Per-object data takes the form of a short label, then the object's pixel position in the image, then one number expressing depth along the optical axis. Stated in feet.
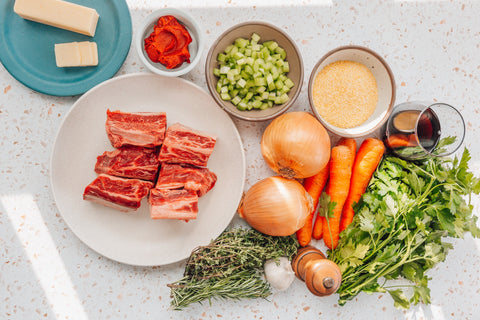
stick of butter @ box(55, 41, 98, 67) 2.48
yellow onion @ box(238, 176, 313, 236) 2.43
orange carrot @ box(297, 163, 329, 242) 2.61
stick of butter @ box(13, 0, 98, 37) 2.43
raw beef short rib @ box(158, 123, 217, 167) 2.48
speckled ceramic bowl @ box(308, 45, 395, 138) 2.46
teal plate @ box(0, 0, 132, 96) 2.51
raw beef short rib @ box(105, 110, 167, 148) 2.46
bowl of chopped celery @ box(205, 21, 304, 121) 2.45
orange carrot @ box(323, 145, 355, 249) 2.54
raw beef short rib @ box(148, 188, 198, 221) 2.44
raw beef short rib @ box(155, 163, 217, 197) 2.47
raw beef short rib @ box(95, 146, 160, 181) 2.48
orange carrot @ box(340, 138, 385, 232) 2.54
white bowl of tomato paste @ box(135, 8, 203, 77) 2.41
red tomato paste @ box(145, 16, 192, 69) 2.42
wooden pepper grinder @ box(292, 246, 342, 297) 2.31
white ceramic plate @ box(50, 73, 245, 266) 2.52
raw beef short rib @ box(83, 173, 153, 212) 2.45
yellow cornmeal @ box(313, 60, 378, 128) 2.53
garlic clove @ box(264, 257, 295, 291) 2.48
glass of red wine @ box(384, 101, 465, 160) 2.43
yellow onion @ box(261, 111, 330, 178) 2.40
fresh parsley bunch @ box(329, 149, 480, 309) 2.41
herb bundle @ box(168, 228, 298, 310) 2.44
